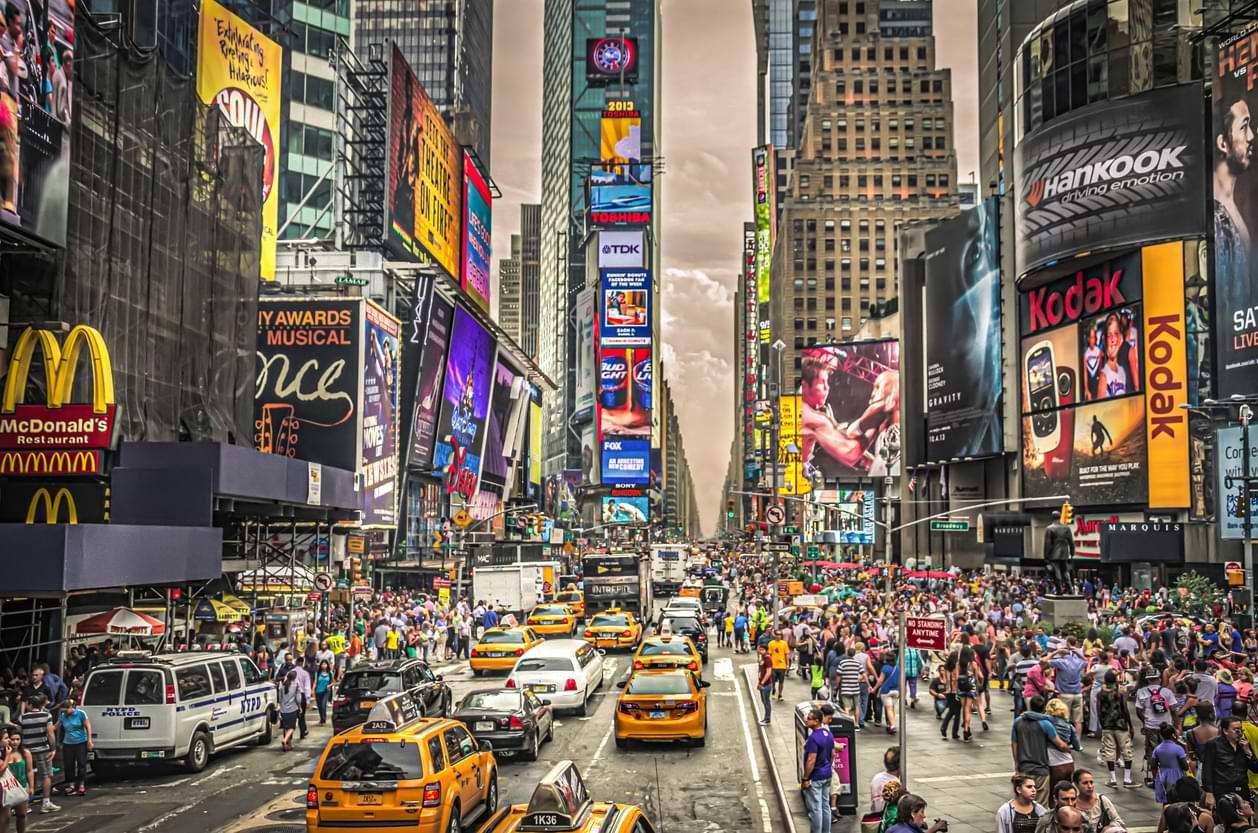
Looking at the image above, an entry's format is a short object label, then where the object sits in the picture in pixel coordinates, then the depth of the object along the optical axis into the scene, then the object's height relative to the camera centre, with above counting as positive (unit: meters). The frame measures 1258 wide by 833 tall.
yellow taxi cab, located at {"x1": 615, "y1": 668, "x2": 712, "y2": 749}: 20.77 -3.61
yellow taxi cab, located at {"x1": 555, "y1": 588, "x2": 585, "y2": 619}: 52.47 -4.10
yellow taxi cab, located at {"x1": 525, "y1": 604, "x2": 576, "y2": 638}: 39.69 -3.79
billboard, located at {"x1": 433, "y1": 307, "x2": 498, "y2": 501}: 84.44 +8.41
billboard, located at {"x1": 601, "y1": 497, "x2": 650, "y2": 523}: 176.12 +0.68
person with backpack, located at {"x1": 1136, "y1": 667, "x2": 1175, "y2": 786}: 16.06 -2.72
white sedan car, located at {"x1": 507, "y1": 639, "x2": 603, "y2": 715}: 24.97 -3.56
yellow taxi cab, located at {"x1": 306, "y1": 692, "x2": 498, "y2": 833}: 13.09 -3.11
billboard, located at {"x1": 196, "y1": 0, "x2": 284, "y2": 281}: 51.66 +20.01
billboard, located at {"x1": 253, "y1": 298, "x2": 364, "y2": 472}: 62.38 +6.96
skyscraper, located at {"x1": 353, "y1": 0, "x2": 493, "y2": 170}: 182.75 +76.51
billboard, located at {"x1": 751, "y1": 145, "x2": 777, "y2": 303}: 196.25 +52.87
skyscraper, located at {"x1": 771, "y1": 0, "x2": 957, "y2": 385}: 157.25 +45.91
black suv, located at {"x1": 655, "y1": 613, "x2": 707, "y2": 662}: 36.66 -3.70
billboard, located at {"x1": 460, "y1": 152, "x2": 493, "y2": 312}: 97.81 +24.44
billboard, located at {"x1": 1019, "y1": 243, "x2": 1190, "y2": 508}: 58.00 +7.22
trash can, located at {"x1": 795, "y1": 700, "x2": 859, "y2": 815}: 15.51 -3.33
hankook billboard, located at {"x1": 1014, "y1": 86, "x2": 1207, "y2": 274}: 57.44 +17.84
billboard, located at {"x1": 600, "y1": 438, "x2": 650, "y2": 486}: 171.75 +7.66
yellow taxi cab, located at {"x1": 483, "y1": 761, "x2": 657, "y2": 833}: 9.81 -2.63
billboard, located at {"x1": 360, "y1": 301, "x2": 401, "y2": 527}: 64.00 +5.37
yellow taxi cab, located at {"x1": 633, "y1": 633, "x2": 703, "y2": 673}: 24.73 -3.17
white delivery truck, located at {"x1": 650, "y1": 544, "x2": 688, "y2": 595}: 80.00 -4.16
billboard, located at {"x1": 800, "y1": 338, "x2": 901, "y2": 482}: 97.94 +8.99
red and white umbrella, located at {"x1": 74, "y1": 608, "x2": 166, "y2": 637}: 25.55 -2.51
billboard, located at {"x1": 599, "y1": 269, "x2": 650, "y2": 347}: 173.00 +30.39
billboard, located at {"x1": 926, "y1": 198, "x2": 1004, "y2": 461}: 78.00 +12.55
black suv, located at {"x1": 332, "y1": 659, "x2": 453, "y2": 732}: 22.34 -3.48
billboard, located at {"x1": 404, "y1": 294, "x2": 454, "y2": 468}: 77.75 +9.03
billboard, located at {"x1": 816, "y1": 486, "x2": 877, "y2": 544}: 85.12 -0.45
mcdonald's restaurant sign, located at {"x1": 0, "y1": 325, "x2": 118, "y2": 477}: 27.11 +1.75
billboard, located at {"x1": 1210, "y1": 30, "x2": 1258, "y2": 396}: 41.84 +11.27
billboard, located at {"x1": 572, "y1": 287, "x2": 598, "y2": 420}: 188.00 +26.84
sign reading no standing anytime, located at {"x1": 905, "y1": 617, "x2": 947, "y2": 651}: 15.77 -1.61
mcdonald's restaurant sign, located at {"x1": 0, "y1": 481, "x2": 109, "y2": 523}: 27.88 +0.19
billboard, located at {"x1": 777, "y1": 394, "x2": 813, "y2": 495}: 110.50 +6.57
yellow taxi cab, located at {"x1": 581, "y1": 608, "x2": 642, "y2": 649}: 39.34 -4.08
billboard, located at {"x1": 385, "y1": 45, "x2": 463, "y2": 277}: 76.81 +24.17
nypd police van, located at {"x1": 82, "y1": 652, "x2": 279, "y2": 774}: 18.77 -3.28
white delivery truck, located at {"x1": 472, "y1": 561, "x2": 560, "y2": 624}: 50.25 -3.29
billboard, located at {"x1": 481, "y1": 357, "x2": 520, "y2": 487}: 105.38 +8.20
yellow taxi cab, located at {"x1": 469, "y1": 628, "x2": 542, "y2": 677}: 32.38 -3.88
